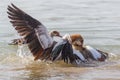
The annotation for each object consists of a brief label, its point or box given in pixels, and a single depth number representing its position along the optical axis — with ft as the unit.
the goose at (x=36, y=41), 33.01
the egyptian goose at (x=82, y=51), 34.89
